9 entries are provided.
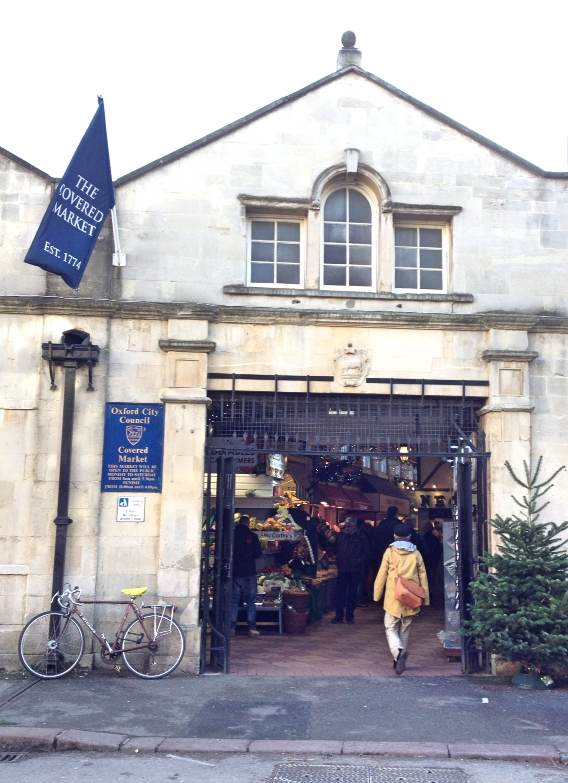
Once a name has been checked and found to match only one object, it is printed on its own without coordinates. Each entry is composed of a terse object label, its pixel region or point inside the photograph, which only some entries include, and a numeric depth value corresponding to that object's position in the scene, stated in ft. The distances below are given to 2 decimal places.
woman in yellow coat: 34.99
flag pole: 36.47
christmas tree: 32.07
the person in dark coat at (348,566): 48.12
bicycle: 33.65
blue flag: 33.45
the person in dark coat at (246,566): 43.37
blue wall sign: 35.58
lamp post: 34.65
